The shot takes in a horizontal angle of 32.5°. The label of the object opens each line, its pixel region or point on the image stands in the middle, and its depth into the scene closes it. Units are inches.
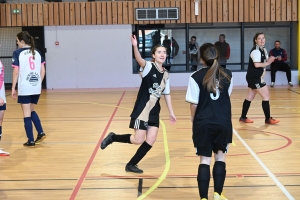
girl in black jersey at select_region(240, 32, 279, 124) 351.3
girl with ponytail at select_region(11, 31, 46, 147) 292.8
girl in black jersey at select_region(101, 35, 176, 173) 226.7
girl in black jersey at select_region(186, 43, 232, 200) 174.7
